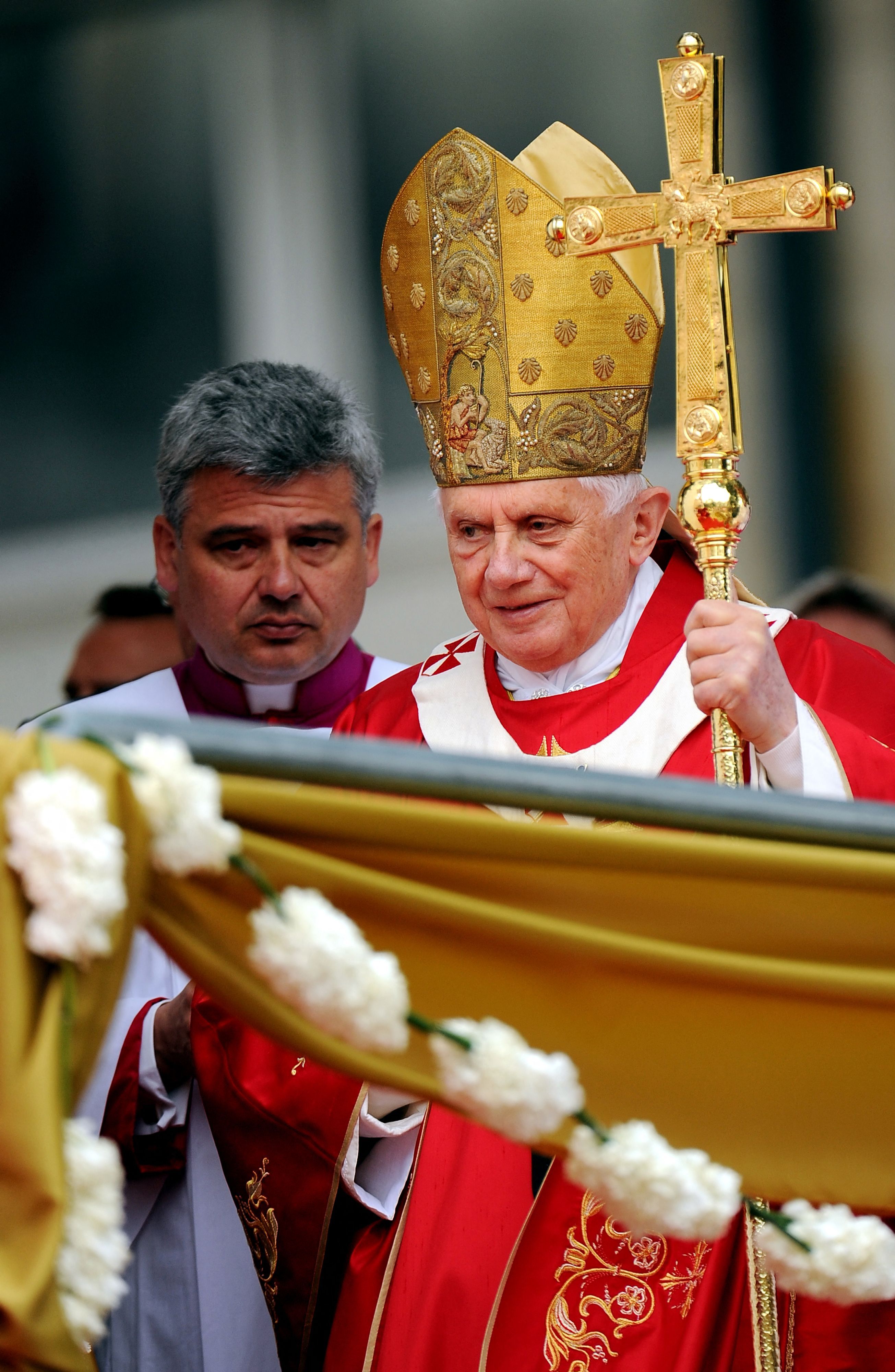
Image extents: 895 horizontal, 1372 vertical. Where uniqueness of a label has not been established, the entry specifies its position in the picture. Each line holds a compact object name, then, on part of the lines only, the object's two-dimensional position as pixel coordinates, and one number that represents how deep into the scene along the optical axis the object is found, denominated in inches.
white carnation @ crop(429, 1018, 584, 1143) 507.6
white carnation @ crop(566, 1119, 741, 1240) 508.6
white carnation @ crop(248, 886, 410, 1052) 506.7
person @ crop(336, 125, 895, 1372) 523.9
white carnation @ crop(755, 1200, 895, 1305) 510.4
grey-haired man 537.8
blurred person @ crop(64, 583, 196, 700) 566.2
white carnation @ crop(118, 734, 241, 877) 506.3
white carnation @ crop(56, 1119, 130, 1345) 505.2
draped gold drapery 508.0
